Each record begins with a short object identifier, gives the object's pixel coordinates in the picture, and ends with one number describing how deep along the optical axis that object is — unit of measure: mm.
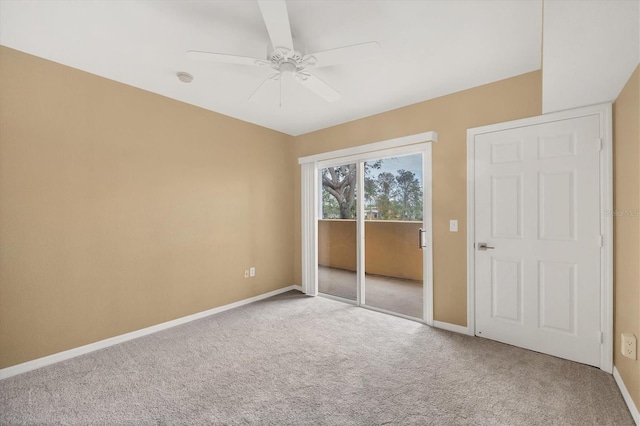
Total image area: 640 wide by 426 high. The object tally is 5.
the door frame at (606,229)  2104
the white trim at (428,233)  3039
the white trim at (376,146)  2992
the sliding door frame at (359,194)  3049
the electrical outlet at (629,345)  1706
